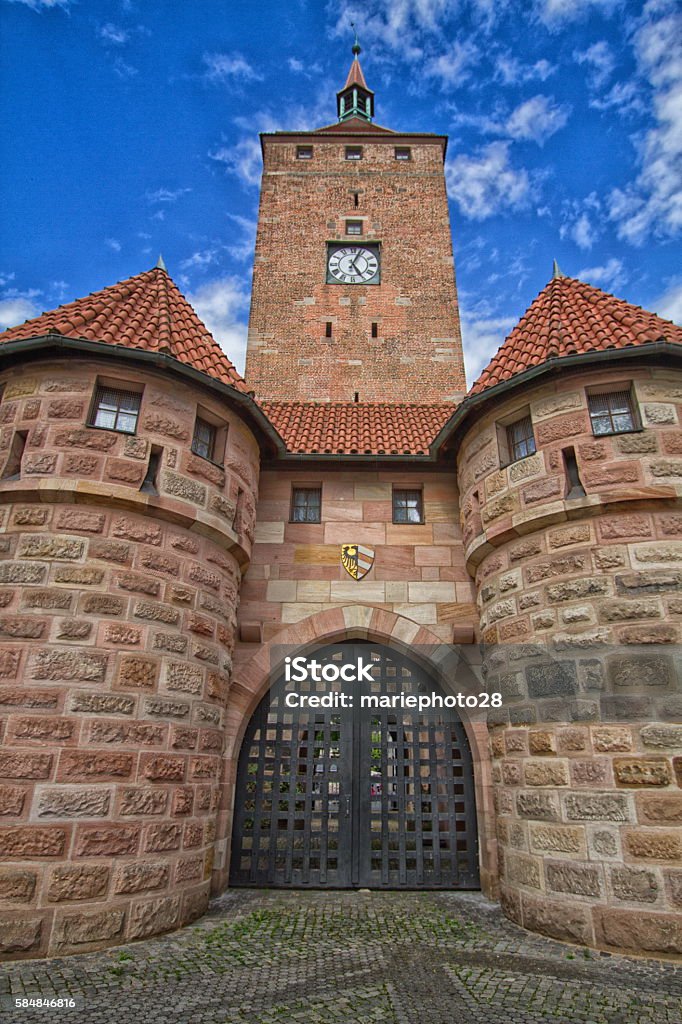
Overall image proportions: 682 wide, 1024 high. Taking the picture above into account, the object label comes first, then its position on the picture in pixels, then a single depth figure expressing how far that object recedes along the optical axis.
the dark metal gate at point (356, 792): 7.41
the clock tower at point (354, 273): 13.91
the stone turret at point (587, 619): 5.41
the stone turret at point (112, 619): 5.23
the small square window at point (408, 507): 8.80
